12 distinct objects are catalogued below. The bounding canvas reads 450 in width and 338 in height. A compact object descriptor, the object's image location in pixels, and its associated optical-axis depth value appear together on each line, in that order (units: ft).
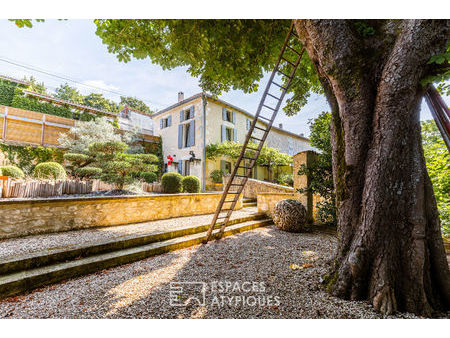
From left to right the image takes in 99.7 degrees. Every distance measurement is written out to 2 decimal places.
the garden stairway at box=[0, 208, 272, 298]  6.75
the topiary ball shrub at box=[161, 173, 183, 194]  25.09
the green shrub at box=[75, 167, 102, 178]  24.59
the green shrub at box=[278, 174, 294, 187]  39.36
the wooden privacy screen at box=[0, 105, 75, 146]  32.09
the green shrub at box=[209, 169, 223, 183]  40.75
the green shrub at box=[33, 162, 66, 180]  20.49
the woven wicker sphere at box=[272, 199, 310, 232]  14.52
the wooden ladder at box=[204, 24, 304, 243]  10.40
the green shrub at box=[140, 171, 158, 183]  26.76
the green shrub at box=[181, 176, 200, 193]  26.94
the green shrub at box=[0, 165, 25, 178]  21.01
